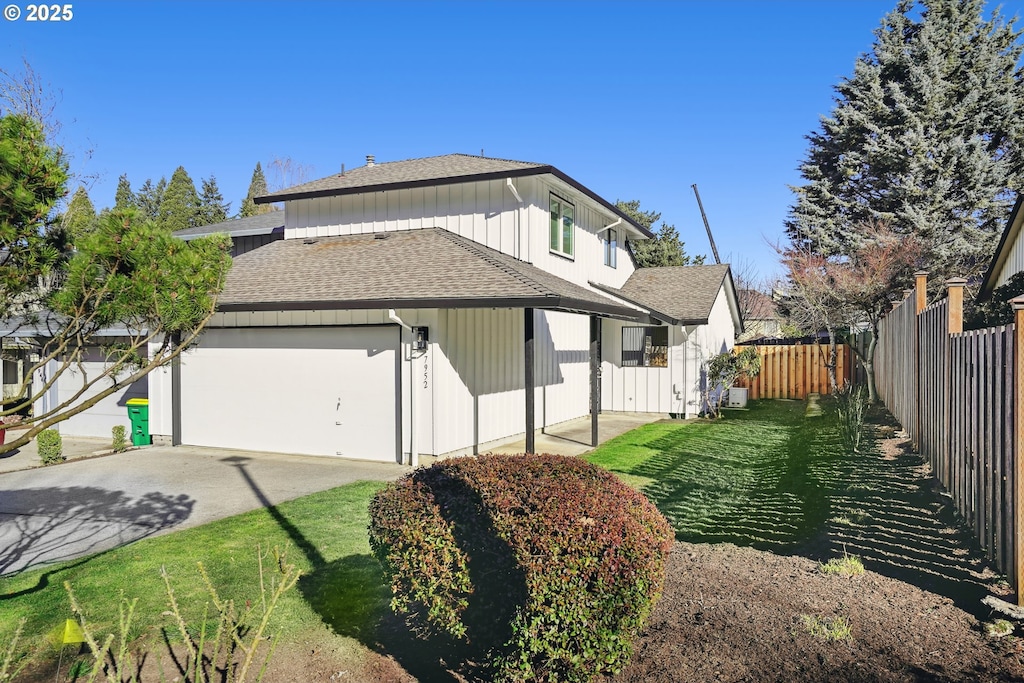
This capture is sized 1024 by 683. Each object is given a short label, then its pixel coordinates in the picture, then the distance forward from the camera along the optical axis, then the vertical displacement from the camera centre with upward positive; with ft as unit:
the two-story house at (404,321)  34.68 +1.55
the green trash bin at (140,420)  41.42 -4.65
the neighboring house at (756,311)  122.01 +7.35
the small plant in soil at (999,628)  12.28 -5.40
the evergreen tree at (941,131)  74.84 +25.70
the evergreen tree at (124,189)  146.39 +36.95
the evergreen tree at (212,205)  139.95 +33.79
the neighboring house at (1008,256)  38.34 +6.12
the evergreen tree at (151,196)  155.25 +39.74
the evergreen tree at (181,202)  129.08 +31.40
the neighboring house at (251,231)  54.13 +9.92
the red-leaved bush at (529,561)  10.54 -3.67
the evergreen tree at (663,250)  104.94 +15.70
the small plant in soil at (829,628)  12.41 -5.55
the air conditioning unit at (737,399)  63.46 -5.16
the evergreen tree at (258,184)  179.34 +46.59
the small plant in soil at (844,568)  15.71 -5.43
